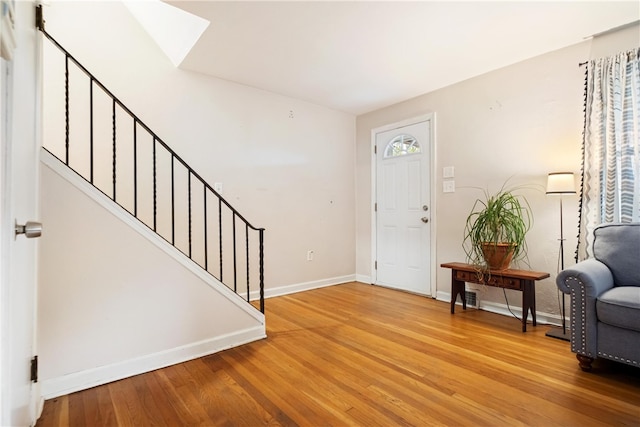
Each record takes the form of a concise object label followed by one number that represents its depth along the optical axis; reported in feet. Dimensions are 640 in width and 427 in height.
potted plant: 9.22
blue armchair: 5.90
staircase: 8.41
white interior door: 3.05
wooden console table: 8.53
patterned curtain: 7.66
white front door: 12.23
